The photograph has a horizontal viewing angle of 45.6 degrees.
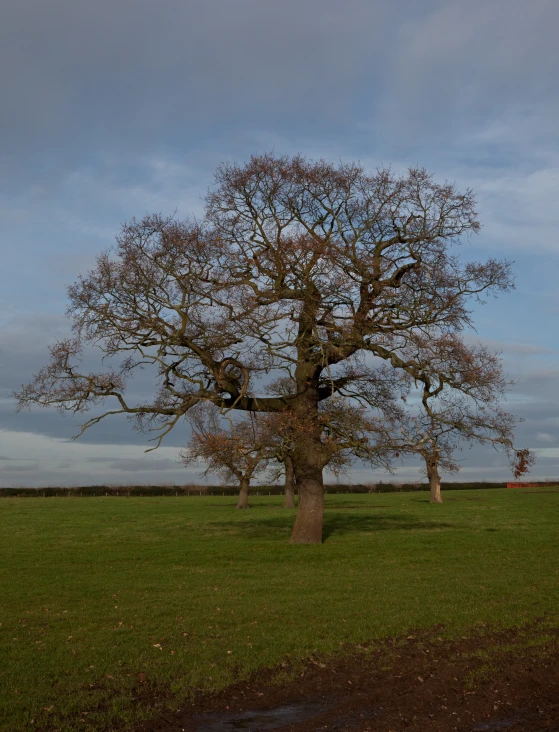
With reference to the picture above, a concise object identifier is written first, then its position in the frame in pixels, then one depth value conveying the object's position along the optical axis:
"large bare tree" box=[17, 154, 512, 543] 24.77
